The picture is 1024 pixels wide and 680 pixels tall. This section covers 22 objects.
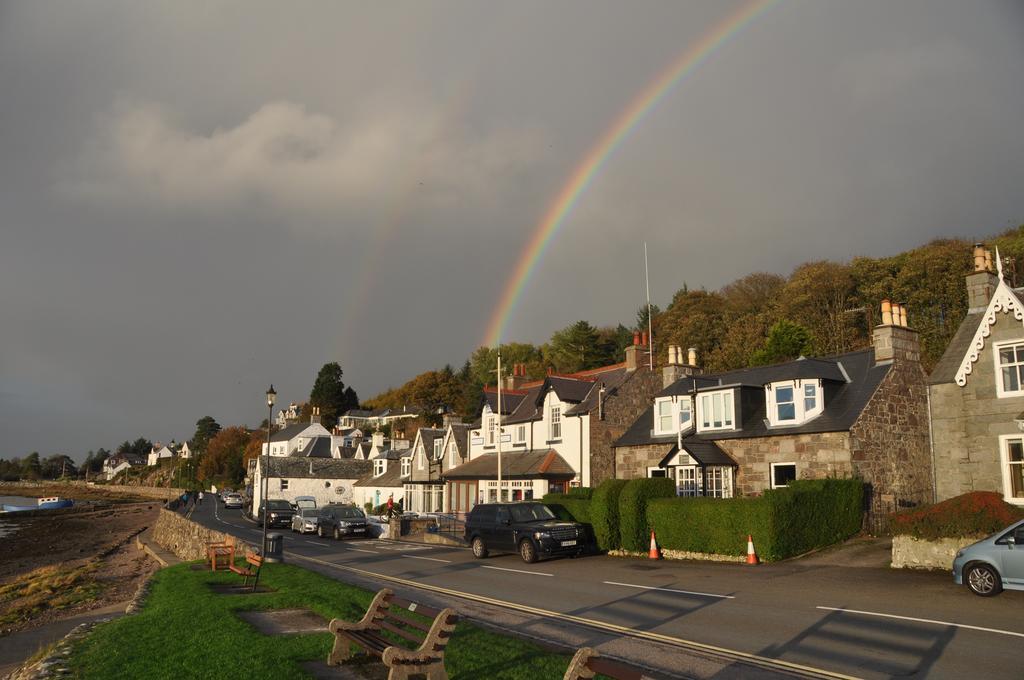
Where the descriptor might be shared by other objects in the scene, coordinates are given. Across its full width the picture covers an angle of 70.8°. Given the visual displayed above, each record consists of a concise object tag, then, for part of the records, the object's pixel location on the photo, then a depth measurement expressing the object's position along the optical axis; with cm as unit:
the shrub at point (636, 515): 2736
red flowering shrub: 1842
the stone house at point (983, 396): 2561
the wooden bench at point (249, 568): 1859
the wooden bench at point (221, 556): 2261
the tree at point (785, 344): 5259
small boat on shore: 11912
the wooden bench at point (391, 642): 785
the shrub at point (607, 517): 2803
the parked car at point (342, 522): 4197
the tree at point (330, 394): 15100
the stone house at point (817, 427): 2850
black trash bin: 2483
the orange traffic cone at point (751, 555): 2353
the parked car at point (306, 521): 4794
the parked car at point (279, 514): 5400
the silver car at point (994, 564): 1470
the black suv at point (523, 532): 2594
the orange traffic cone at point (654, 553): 2633
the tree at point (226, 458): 13588
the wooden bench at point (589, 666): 638
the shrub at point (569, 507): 3005
